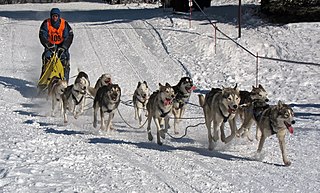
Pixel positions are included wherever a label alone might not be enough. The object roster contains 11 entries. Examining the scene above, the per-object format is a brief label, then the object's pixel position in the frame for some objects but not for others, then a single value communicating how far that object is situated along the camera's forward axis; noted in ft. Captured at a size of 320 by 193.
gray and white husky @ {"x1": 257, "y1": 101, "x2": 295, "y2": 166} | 42.19
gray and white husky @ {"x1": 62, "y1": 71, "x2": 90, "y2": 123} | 60.59
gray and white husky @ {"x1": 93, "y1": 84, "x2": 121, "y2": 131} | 54.70
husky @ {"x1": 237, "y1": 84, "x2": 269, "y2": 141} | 49.68
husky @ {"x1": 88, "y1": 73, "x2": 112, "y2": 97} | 64.03
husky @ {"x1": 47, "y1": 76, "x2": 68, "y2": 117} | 63.10
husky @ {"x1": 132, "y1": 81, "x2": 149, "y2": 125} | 59.82
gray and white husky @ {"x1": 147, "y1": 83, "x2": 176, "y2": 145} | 50.33
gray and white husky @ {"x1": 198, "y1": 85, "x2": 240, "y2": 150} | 46.37
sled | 70.95
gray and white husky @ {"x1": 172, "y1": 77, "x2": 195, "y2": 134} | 56.85
